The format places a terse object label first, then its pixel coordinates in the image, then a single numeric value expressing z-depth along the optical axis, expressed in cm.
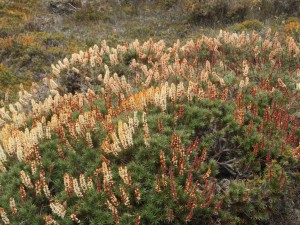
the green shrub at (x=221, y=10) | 1638
